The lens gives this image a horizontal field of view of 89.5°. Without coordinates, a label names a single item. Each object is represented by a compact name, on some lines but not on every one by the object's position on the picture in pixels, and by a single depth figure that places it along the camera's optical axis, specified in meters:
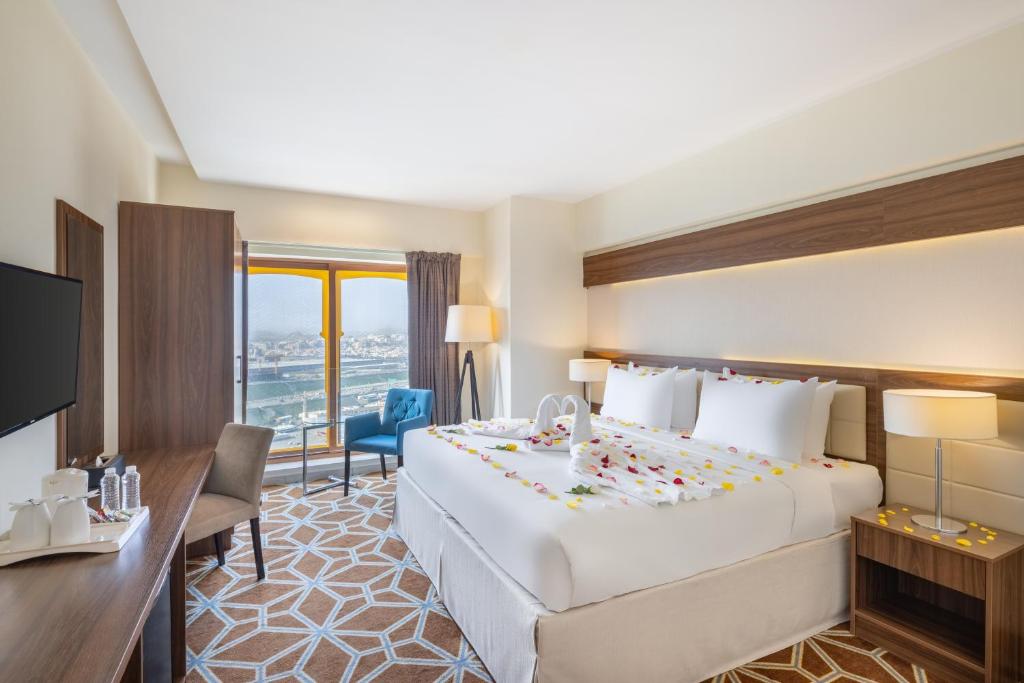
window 4.90
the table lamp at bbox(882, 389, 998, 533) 2.09
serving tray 1.54
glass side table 4.39
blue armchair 4.27
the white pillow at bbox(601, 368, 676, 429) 3.64
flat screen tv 1.62
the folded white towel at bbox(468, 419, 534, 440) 3.30
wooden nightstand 2.01
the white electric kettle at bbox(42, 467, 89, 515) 1.76
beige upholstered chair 2.77
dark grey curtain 5.16
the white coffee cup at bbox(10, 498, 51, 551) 1.57
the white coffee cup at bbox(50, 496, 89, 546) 1.60
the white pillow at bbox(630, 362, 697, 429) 3.67
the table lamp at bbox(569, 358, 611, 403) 4.52
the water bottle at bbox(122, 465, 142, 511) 1.94
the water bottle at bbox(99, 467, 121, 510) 1.88
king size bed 1.85
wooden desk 1.11
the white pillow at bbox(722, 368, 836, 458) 2.87
